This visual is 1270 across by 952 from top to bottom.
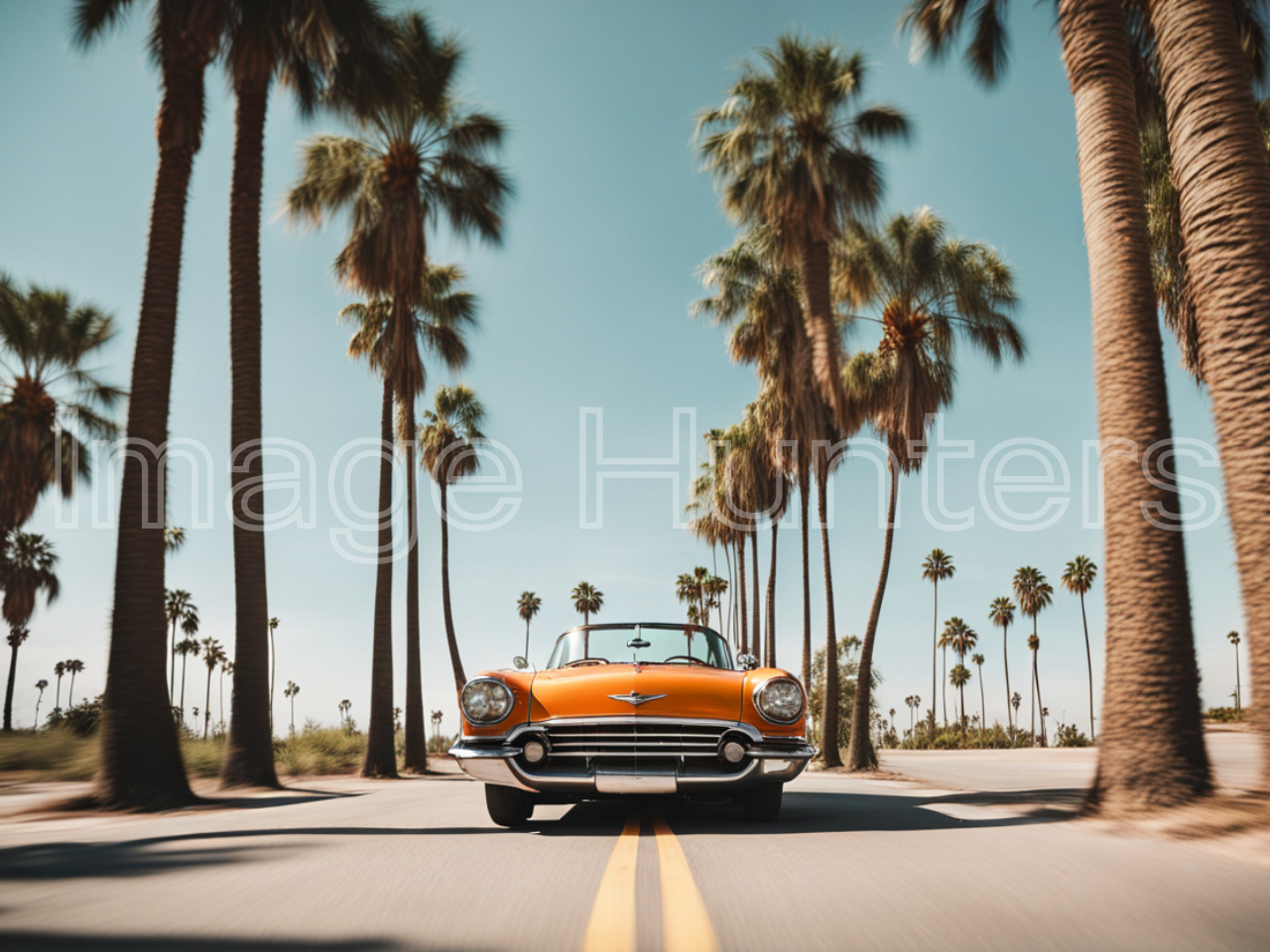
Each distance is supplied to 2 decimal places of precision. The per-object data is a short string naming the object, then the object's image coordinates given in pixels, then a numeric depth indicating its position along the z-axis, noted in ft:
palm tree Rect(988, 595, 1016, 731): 264.52
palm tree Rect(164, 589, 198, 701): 213.05
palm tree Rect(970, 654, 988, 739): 299.44
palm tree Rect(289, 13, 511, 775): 66.13
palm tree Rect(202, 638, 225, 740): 278.67
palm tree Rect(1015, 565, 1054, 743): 244.63
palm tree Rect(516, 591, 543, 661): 270.67
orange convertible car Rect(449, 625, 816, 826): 18.61
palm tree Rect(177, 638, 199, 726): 257.75
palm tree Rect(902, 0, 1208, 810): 22.72
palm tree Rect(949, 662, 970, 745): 307.58
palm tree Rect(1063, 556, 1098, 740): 226.79
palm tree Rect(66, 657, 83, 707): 295.48
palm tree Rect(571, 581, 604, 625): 258.98
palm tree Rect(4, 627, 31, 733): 144.66
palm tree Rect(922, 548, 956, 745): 253.03
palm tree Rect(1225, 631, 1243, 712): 246.49
